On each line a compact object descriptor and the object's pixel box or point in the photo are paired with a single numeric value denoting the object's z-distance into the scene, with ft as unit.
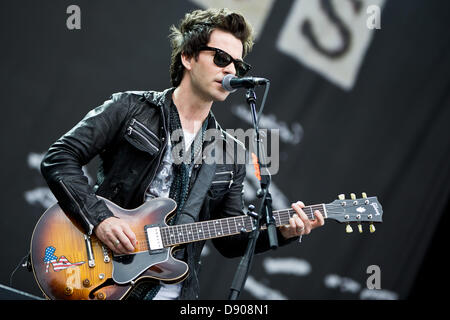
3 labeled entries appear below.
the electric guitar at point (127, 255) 15.34
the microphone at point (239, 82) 14.29
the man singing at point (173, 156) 16.44
